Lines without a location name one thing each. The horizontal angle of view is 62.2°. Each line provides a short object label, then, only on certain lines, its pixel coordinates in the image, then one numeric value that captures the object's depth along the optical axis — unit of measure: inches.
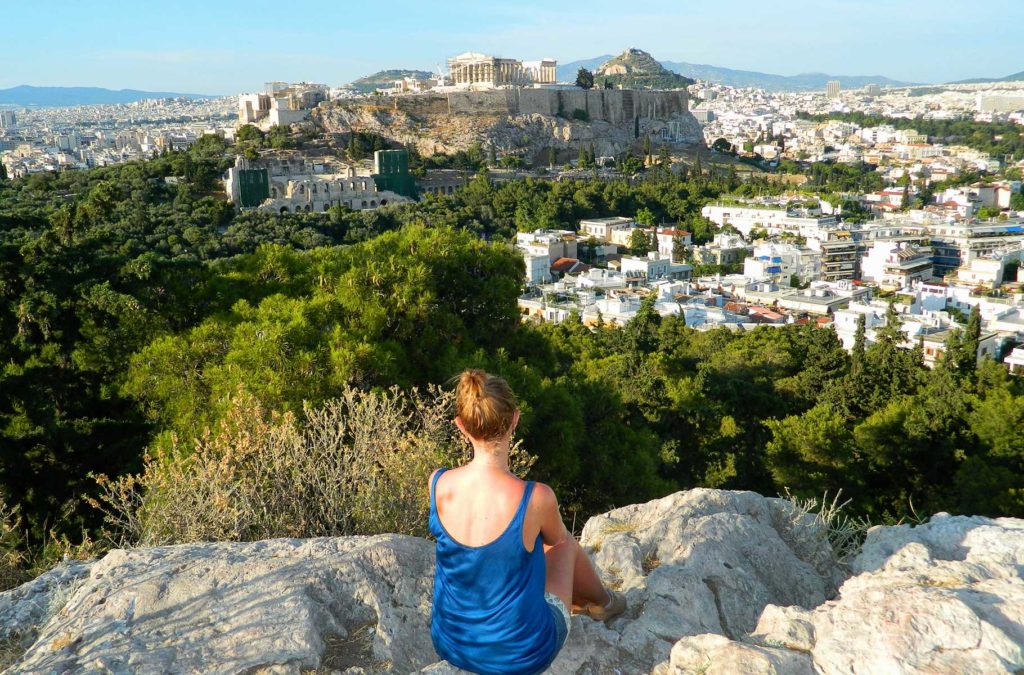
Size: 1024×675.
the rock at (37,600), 101.9
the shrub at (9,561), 130.0
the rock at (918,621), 74.6
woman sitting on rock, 82.0
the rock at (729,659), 76.7
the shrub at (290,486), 130.9
